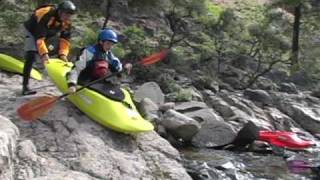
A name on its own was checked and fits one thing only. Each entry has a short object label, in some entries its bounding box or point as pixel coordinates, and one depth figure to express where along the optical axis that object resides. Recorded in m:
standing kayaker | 7.14
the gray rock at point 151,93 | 14.21
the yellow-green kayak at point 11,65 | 9.65
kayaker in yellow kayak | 6.89
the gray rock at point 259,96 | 17.64
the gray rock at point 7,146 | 5.31
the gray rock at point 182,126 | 11.43
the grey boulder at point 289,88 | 21.08
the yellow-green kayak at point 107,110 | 6.82
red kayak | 12.21
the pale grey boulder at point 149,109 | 11.92
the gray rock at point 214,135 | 11.85
